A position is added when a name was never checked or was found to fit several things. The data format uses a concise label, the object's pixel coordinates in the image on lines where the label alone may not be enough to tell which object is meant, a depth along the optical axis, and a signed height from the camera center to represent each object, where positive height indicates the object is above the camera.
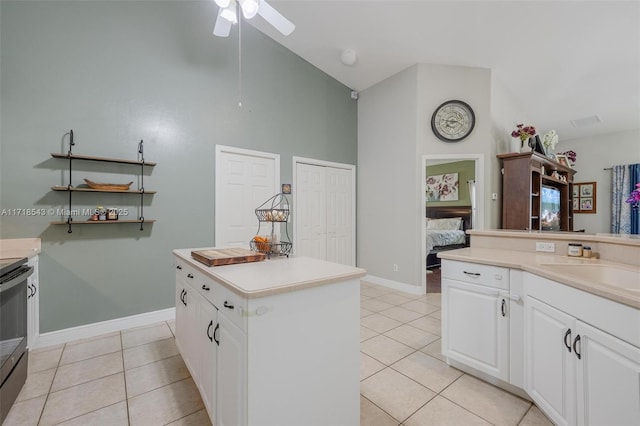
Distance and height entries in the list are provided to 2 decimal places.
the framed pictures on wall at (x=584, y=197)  6.30 +0.35
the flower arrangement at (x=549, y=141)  4.64 +1.20
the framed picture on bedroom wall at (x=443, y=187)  7.02 +0.65
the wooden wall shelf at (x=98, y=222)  2.50 -0.10
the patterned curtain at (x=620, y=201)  5.71 +0.23
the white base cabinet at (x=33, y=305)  2.27 -0.80
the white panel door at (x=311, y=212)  4.24 -0.01
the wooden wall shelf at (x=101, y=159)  2.48 +0.50
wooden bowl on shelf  2.57 +0.24
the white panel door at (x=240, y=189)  3.45 +0.30
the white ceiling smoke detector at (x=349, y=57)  3.88 +2.21
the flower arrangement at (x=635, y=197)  1.85 +0.10
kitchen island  1.09 -0.59
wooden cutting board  1.52 -0.27
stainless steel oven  1.56 -0.73
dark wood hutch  3.67 +0.31
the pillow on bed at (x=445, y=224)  6.59 -0.30
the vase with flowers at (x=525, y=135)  3.86 +1.08
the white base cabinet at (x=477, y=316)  1.80 -0.73
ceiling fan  2.10 +1.65
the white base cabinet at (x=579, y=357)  1.07 -0.66
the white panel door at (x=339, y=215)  4.62 -0.06
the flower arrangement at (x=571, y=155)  6.04 +1.24
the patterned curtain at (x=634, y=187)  5.53 +0.49
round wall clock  3.85 +1.29
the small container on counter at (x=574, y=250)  1.92 -0.27
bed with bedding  5.62 -0.41
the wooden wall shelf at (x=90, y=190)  2.46 +0.20
